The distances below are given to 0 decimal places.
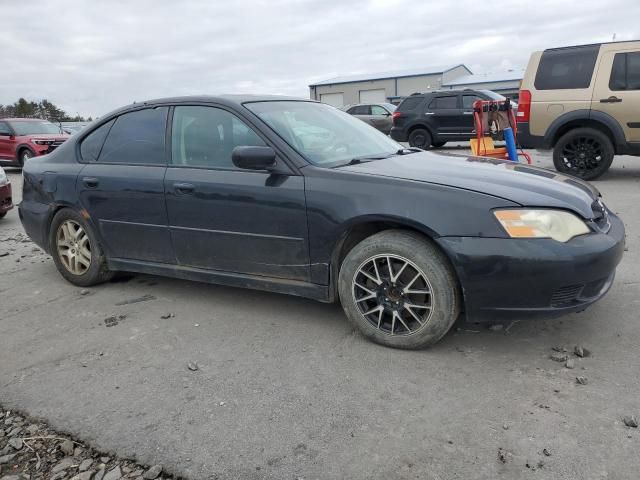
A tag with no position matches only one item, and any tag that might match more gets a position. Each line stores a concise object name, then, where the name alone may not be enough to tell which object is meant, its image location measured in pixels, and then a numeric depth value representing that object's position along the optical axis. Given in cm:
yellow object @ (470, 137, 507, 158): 860
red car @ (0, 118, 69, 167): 1498
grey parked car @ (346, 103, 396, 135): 1934
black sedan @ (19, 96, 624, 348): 287
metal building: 4825
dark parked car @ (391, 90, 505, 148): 1480
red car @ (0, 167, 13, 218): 780
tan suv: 805
